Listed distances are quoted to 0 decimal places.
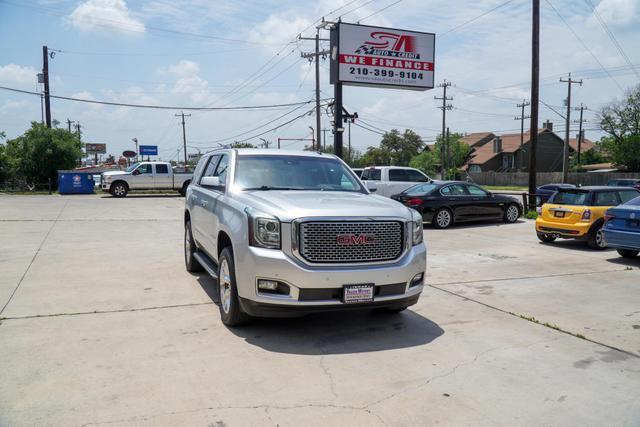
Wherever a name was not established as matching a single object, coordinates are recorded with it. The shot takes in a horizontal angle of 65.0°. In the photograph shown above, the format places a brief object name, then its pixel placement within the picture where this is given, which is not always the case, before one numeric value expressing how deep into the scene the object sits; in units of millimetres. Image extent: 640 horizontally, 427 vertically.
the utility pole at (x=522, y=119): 73256
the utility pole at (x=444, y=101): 62075
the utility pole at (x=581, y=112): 73688
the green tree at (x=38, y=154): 34594
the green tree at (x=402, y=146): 111500
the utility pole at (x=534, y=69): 18422
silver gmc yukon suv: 4684
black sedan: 15008
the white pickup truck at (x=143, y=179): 29219
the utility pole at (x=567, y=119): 47484
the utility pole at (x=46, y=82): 36031
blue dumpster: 31484
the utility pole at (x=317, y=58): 37000
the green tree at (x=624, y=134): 58938
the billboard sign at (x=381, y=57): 24594
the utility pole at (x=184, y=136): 83669
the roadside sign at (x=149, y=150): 67938
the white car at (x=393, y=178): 20406
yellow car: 10969
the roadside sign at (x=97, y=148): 93512
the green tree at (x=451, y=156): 80188
